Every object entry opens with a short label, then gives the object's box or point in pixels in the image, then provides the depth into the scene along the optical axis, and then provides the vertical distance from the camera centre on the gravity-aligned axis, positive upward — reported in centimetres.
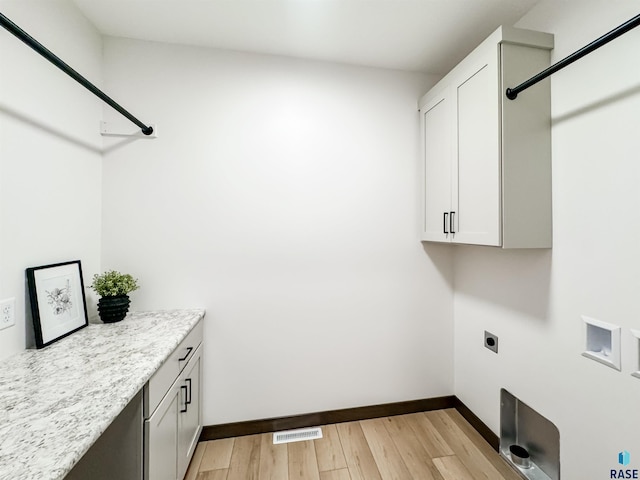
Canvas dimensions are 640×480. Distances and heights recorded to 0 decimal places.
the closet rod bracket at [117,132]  175 +69
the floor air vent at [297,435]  184 -130
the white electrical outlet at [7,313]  112 -30
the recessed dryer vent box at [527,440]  150 -115
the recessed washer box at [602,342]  114 -42
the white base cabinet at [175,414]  110 -83
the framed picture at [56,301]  123 -29
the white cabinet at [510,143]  138 +51
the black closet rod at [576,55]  92 +73
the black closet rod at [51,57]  91 +71
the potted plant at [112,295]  155 -31
